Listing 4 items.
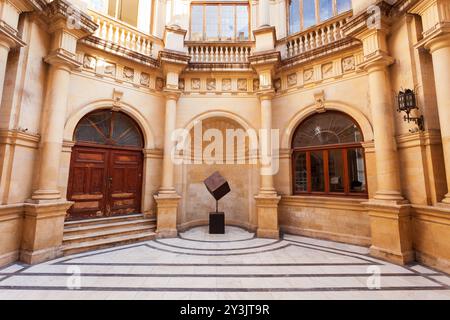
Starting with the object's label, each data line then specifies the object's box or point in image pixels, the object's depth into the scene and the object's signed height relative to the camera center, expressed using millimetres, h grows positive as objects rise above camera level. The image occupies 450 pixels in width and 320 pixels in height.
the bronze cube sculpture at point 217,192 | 6695 -151
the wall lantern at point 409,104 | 4414 +1649
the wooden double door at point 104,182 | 5793 +119
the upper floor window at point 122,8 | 6641 +5380
